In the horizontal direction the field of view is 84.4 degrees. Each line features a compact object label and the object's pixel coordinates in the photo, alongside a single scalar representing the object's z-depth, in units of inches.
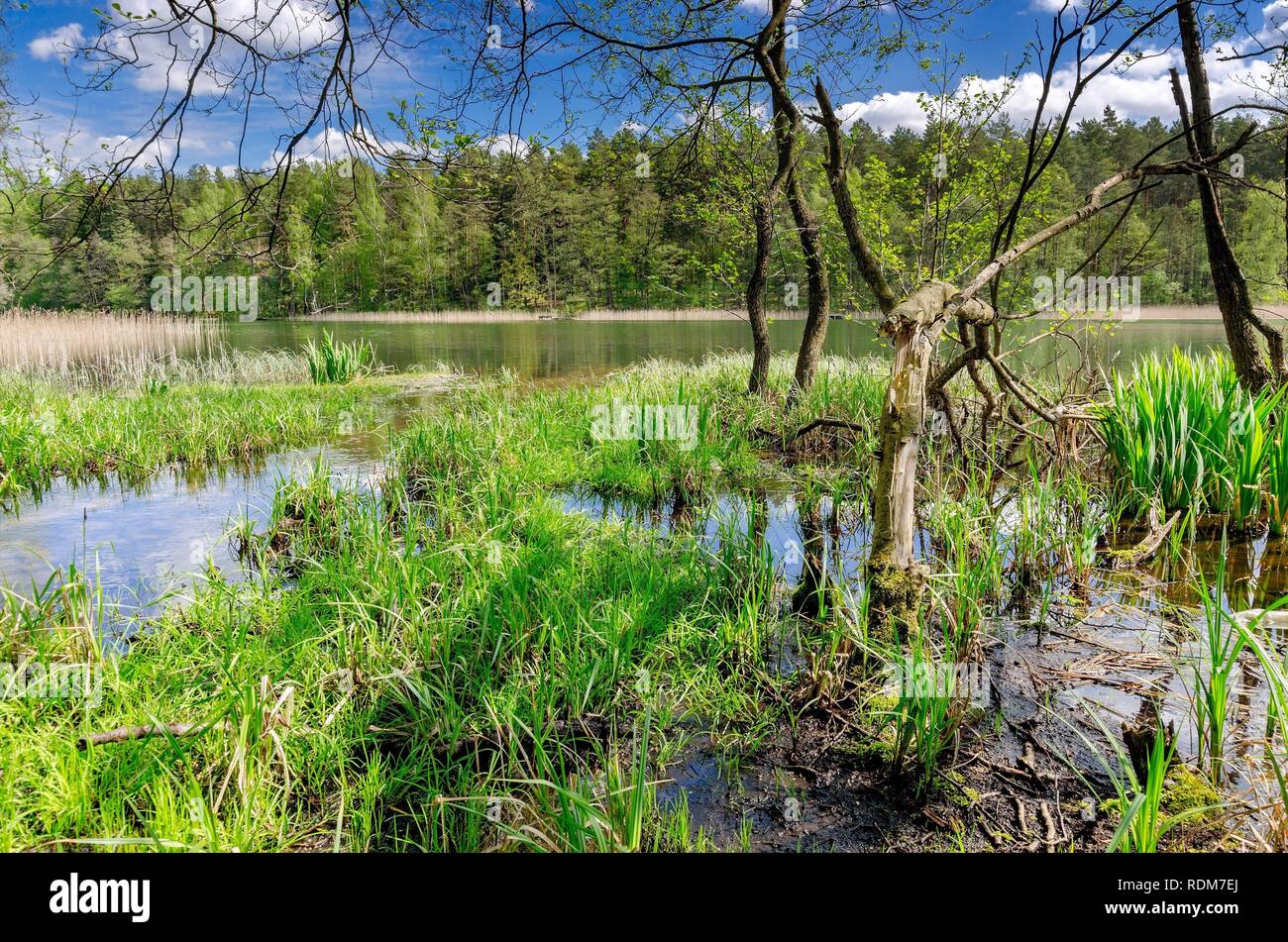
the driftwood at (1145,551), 176.7
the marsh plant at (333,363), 564.7
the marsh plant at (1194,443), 191.8
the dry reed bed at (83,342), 578.2
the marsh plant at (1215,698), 87.3
